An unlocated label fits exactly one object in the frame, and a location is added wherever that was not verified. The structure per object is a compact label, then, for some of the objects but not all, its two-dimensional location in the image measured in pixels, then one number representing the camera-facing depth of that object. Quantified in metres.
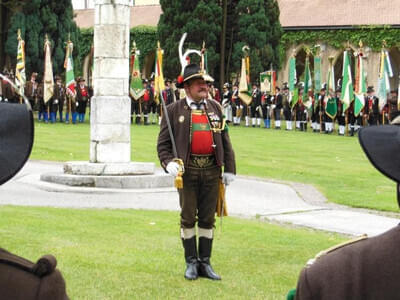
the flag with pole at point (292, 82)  35.69
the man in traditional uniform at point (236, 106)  37.56
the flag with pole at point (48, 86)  33.53
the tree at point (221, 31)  41.78
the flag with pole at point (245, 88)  35.22
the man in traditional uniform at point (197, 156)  7.45
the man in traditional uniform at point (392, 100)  29.69
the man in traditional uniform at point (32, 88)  34.47
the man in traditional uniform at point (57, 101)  34.75
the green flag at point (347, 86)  31.73
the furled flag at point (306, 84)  35.12
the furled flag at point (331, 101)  32.66
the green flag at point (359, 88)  31.53
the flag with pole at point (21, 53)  28.02
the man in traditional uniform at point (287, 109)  35.38
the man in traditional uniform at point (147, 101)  35.62
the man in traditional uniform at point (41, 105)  34.63
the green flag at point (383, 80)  31.77
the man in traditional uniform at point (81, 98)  34.88
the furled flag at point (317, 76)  34.38
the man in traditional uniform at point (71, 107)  34.88
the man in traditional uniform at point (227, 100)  37.31
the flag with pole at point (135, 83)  29.36
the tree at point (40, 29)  39.88
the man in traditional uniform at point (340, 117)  32.62
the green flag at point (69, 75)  32.22
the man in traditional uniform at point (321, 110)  33.66
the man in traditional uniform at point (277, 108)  36.09
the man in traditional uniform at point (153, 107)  35.91
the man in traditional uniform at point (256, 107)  37.19
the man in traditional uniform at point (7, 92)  30.22
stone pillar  14.24
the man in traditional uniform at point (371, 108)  32.22
